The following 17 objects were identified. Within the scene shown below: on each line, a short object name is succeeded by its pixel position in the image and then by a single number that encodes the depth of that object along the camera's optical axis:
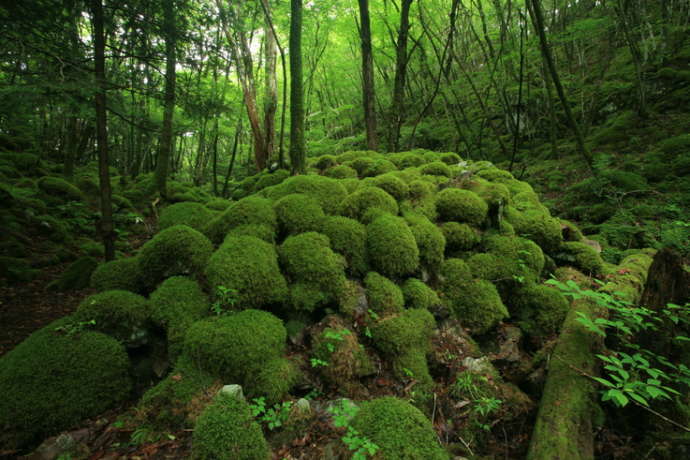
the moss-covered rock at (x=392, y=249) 3.51
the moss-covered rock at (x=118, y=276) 3.24
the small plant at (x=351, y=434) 1.90
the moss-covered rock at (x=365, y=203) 4.07
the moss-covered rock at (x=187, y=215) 4.43
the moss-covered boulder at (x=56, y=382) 2.11
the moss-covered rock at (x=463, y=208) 4.49
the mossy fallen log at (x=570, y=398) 2.00
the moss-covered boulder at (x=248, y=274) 2.88
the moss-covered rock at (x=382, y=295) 3.18
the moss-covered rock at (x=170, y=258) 3.23
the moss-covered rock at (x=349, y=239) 3.45
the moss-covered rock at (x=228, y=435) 1.84
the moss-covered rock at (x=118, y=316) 2.74
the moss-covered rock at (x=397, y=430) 1.93
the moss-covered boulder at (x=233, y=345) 2.38
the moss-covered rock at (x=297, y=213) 3.72
